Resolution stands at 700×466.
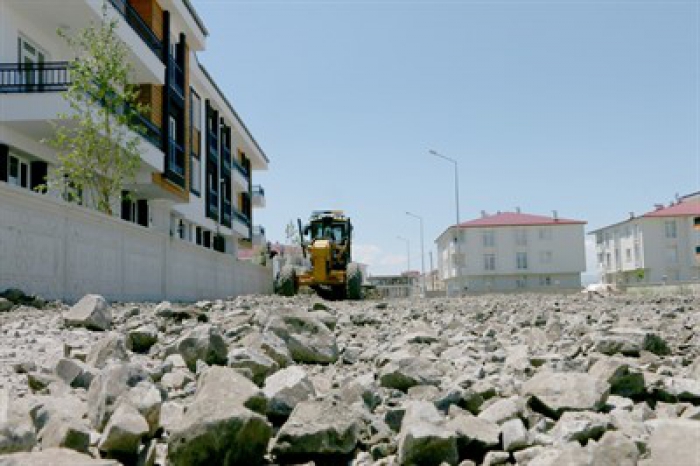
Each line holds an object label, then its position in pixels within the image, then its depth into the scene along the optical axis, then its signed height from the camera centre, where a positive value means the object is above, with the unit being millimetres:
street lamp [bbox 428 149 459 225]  48125 +6907
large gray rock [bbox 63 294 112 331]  6785 -232
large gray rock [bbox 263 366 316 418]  3566 -578
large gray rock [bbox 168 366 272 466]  2865 -642
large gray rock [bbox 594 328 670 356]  5547 -523
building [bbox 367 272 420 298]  62094 +305
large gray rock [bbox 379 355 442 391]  4348 -597
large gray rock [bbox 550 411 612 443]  3092 -700
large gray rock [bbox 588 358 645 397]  4062 -607
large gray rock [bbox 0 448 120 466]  2590 -669
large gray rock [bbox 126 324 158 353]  5673 -419
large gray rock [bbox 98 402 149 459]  2932 -646
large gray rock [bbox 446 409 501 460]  3080 -721
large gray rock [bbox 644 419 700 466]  2432 -628
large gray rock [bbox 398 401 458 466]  2967 -729
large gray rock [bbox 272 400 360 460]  3098 -708
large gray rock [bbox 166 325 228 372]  4801 -424
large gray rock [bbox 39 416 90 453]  2941 -652
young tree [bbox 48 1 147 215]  16688 +4536
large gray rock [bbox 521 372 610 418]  3572 -619
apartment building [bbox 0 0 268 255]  16875 +6621
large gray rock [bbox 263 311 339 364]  5559 -427
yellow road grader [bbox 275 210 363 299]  23453 +881
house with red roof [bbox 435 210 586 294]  75562 +4159
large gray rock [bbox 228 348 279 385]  4293 -488
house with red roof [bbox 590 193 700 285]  72125 +4295
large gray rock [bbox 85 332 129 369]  4750 -443
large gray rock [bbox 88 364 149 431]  3307 -513
